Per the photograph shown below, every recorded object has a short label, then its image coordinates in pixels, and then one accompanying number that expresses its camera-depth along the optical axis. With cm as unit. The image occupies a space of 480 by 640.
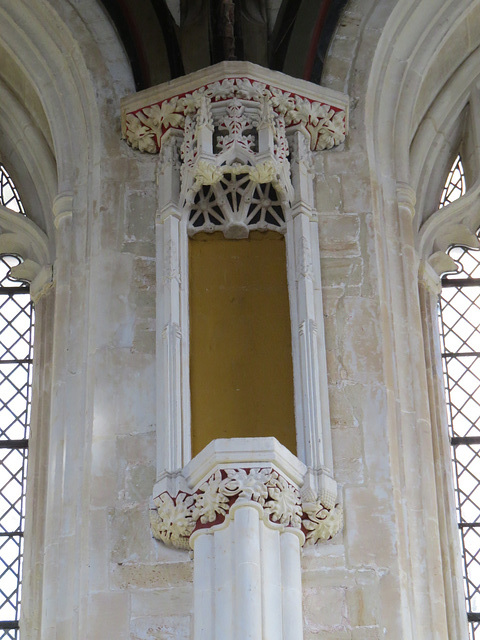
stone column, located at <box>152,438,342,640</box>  898
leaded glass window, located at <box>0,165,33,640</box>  1077
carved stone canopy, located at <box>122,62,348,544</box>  945
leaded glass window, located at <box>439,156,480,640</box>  1095
